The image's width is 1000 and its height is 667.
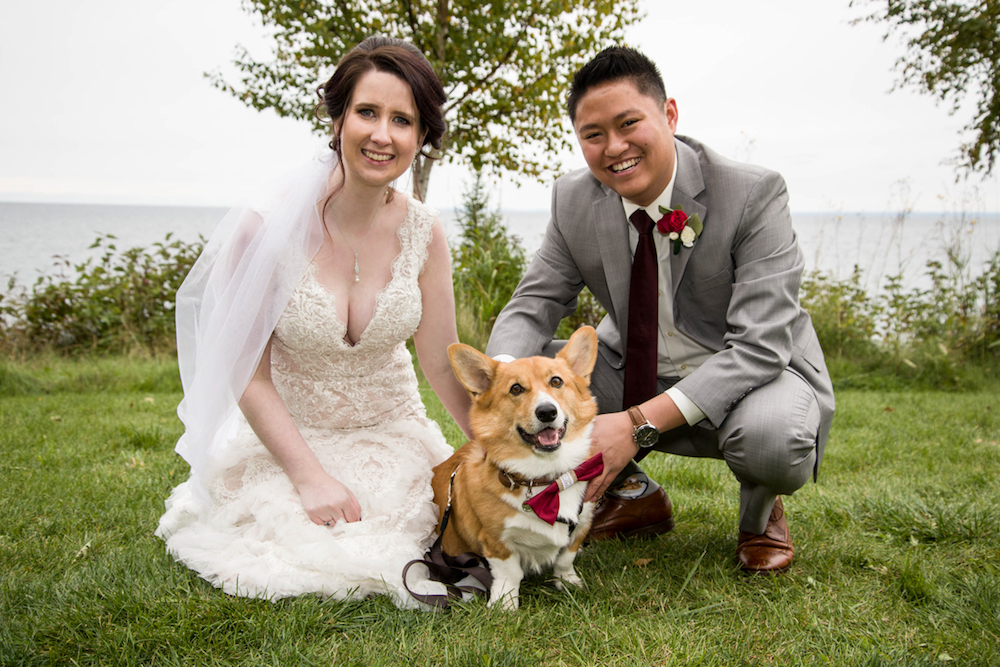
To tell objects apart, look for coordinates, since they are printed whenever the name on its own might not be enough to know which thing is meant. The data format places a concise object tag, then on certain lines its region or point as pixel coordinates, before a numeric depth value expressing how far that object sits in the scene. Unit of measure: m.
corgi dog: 2.04
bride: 2.16
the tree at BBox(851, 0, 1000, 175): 6.09
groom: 2.20
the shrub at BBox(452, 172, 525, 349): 6.01
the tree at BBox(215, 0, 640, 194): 6.71
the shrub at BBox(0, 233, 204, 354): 6.47
